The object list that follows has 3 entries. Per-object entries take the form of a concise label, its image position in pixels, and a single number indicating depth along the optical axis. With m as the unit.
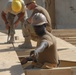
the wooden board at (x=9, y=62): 5.92
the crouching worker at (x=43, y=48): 5.65
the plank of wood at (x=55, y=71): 5.95
